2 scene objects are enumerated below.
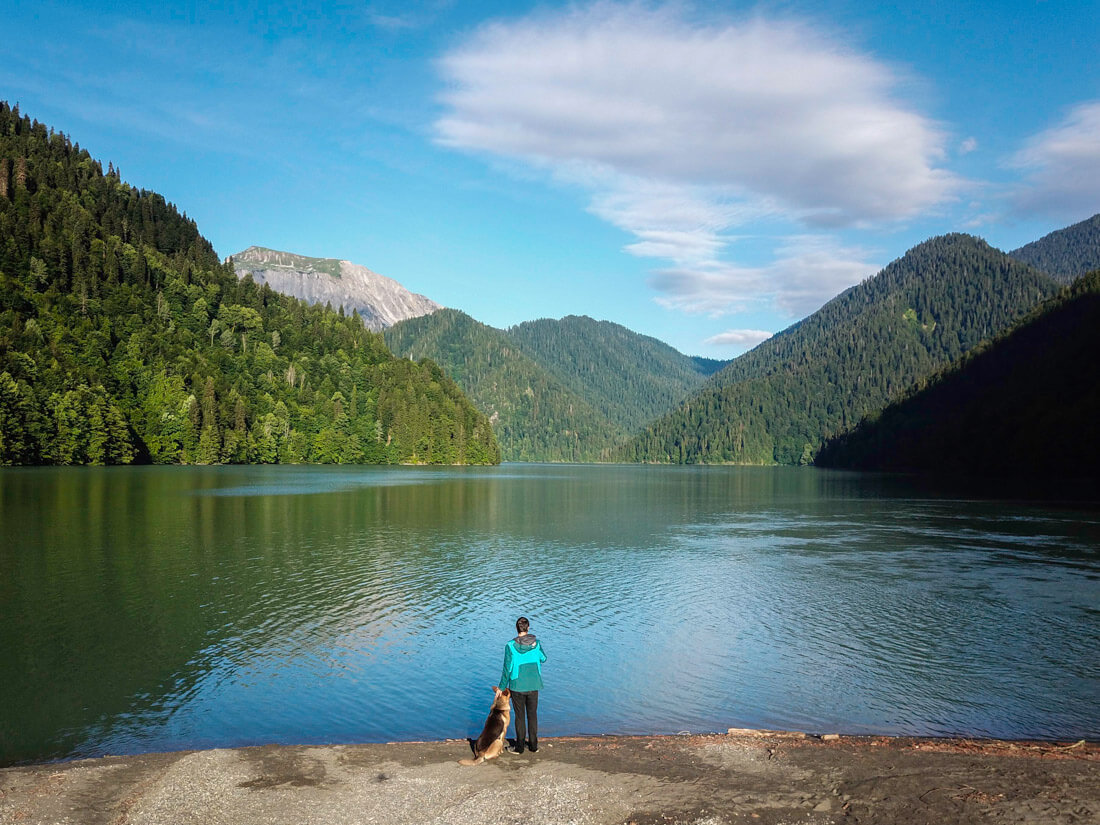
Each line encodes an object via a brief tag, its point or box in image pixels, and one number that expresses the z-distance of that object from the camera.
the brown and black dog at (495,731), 18.84
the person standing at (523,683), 19.61
